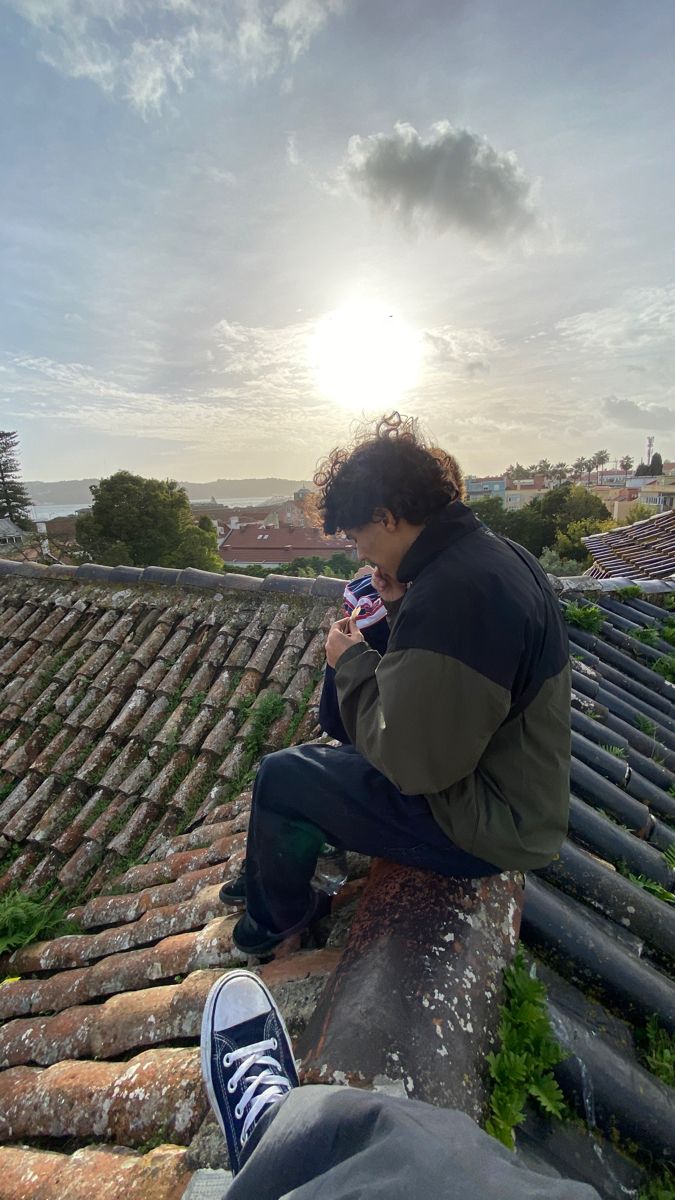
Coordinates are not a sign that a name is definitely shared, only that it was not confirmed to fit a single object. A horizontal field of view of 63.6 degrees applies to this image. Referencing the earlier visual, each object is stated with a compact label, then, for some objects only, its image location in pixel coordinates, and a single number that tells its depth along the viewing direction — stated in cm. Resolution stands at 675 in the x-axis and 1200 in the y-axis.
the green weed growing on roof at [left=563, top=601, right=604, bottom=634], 467
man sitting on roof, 132
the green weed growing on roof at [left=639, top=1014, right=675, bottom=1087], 150
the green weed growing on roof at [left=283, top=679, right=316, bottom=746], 341
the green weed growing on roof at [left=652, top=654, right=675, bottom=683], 433
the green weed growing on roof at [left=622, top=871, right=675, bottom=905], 214
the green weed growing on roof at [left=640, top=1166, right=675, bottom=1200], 121
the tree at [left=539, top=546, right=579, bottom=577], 2151
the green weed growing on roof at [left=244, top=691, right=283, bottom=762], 340
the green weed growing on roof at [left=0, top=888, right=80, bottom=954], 273
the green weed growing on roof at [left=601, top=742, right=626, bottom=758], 306
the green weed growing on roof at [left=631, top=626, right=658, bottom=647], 471
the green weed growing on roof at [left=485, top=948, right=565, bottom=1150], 123
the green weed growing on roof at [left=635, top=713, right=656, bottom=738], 349
